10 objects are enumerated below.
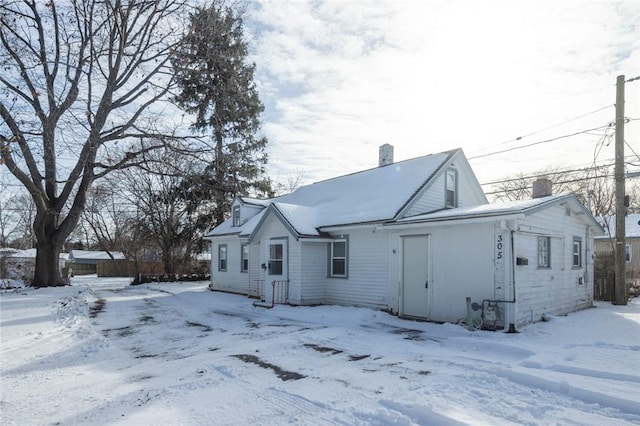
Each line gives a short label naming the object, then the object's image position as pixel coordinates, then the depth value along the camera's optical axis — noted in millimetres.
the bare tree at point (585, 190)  38781
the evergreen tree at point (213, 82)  15406
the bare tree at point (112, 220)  39653
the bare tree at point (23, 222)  52566
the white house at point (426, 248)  10461
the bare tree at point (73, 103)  13070
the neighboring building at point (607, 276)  15930
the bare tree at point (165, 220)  32094
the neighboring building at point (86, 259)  56175
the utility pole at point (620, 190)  14562
